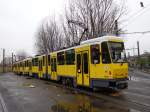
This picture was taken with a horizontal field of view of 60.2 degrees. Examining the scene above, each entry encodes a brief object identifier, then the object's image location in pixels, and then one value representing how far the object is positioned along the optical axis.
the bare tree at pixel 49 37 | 26.28
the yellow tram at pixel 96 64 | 7.38
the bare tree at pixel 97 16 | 15.75
